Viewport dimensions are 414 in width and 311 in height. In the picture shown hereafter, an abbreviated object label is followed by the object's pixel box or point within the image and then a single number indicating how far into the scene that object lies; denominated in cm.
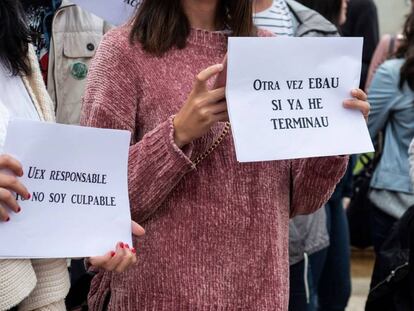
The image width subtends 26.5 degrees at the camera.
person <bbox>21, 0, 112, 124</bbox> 271
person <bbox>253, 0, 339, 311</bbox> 311
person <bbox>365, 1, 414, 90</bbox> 484
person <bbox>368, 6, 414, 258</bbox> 367
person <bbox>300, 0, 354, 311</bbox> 387
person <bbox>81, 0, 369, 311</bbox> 194
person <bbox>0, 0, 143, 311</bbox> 166
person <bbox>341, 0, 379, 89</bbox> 566
